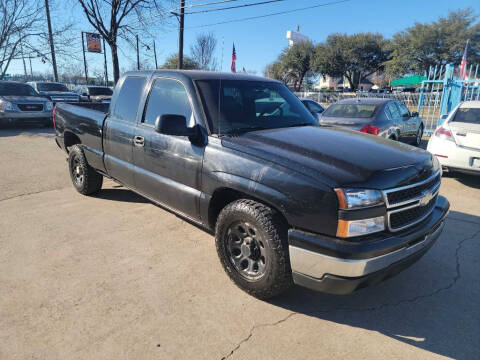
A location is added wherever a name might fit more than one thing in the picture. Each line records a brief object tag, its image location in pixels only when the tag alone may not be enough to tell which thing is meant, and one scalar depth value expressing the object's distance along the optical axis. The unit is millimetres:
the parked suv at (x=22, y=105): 11727
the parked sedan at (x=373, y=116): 6996
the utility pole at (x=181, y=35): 17406
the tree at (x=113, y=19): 18625
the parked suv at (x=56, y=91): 16220
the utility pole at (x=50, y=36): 22891
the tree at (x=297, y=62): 60188
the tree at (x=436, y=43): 42906
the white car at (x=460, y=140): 5633
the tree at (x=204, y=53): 40094
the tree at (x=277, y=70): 63738
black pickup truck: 2252
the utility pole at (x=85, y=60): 30156
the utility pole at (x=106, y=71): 35841
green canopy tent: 30408
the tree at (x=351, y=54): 54562
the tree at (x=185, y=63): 44419
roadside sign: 24116
